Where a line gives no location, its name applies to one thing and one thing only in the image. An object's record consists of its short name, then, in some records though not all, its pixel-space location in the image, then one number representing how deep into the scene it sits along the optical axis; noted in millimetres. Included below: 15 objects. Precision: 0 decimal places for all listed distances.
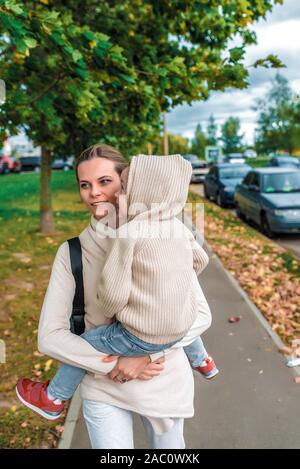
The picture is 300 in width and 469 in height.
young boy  1731
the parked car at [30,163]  53594
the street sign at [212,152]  83188
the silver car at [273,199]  11719
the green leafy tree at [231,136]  101438
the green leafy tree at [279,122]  66312
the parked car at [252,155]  83312
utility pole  25519
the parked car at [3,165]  47312
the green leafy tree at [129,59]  5117
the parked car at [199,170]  33209
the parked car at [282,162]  32369
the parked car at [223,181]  19125
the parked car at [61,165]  60969
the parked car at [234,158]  56594
